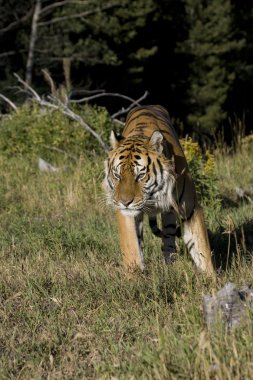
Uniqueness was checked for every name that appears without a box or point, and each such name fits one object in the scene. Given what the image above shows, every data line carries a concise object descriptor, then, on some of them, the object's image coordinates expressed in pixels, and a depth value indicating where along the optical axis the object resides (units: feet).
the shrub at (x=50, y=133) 75.87
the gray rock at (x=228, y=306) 26.68
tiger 36.47
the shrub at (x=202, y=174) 58.54
